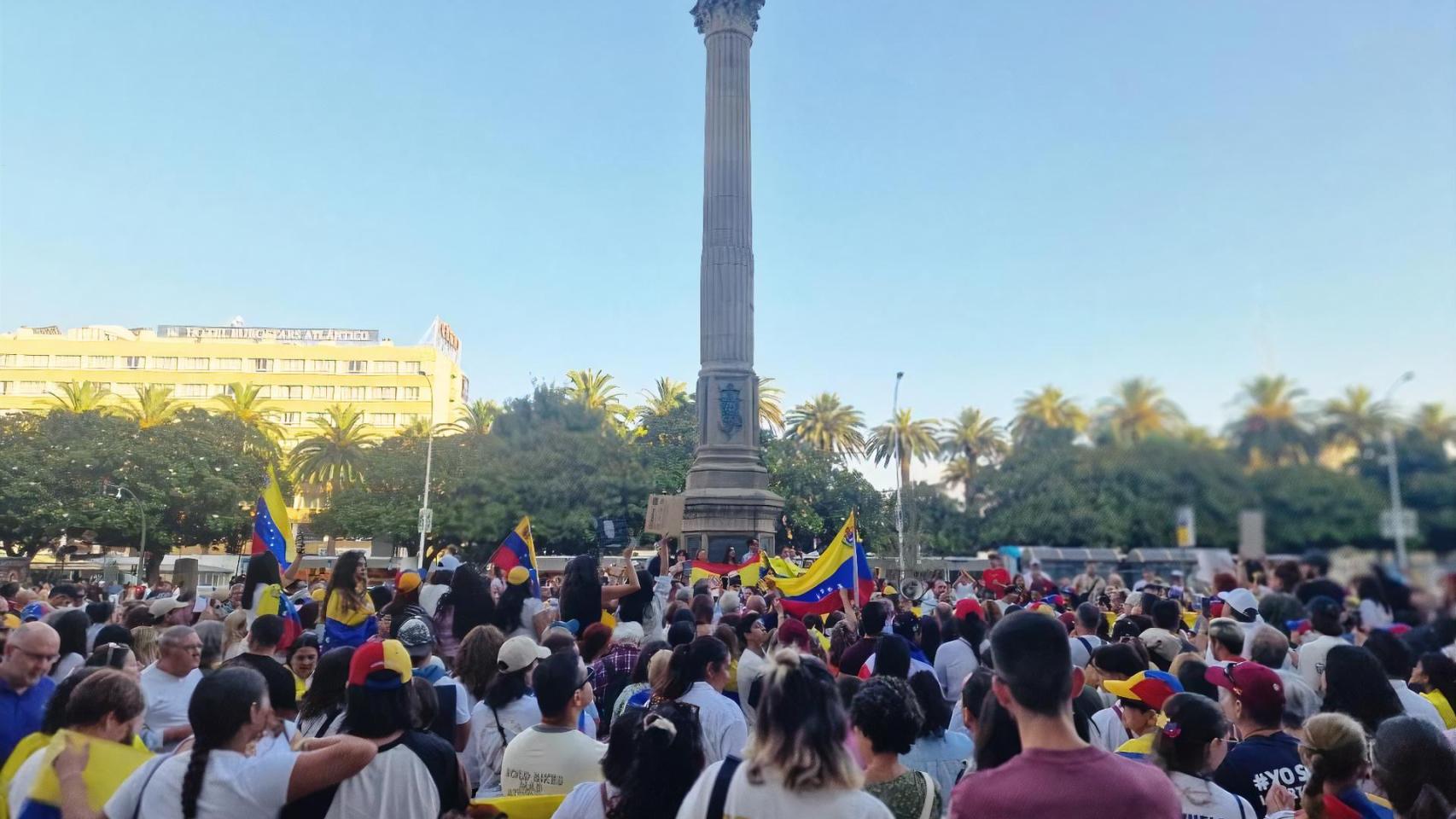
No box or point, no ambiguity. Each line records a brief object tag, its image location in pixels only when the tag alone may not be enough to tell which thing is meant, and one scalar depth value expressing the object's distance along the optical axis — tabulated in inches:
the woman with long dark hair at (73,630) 281.9
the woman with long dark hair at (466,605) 342.3
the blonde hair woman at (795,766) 119.6
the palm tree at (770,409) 2519.7
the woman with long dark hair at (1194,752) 155.3
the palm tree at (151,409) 2369.6
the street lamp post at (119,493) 1942.7
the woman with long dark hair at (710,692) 206.7
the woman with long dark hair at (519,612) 352.2
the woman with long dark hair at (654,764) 146.3
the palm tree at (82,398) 2324.1
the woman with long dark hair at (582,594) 366.9
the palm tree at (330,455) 2411.4
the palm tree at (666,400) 2444.5
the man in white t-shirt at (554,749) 180.9
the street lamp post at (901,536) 758.4
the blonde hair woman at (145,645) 295.3
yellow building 3710.6
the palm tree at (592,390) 2541.8
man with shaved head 195.6
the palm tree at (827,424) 2551.7
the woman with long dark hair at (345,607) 330.3
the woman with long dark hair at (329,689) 199.2
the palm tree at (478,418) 2594.2
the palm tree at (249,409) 2605.8
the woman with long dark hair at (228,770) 139.9
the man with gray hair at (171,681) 227.9
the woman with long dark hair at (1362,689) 201.5
